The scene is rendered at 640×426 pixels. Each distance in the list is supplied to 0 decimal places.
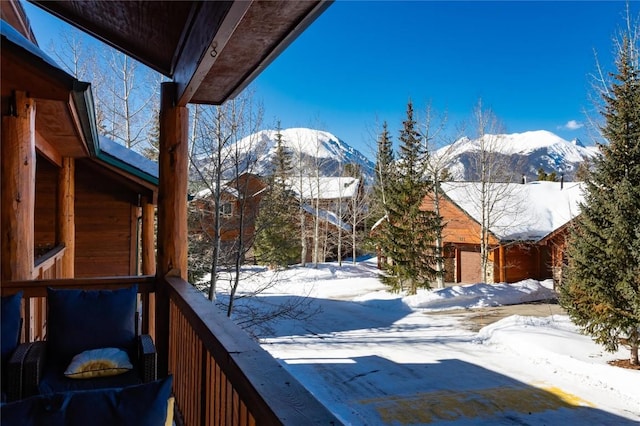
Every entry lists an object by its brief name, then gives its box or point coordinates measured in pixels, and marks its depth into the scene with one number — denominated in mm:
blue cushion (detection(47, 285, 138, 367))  2877
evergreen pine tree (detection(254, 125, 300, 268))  13750
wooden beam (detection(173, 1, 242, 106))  1782
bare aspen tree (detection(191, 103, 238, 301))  11102
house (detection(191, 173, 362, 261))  26922
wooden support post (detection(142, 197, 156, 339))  7019
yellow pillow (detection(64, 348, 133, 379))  2635
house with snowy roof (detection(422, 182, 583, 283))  19672
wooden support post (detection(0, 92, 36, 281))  3154
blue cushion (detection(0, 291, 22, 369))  2627
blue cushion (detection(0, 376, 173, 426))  1250
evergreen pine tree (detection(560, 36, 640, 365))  9906
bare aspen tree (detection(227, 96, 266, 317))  11165
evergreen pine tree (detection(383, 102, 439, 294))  17766
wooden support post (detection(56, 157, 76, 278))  5836
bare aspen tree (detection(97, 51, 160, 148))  14336
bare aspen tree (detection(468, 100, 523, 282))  19344
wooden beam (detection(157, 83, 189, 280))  3400
